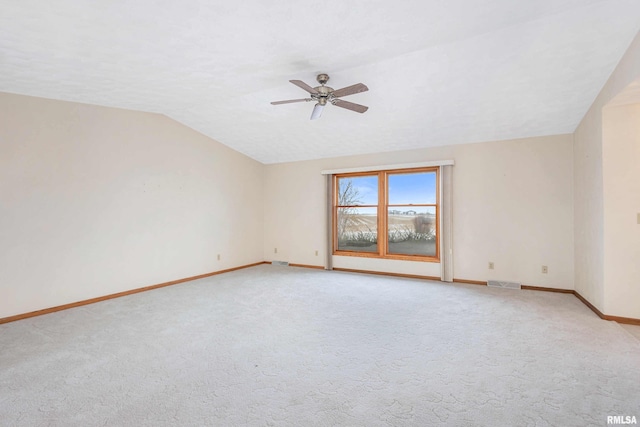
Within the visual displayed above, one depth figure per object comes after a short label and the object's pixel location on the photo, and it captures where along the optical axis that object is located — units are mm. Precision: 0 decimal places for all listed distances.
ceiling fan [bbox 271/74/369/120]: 3094
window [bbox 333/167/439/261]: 5703
